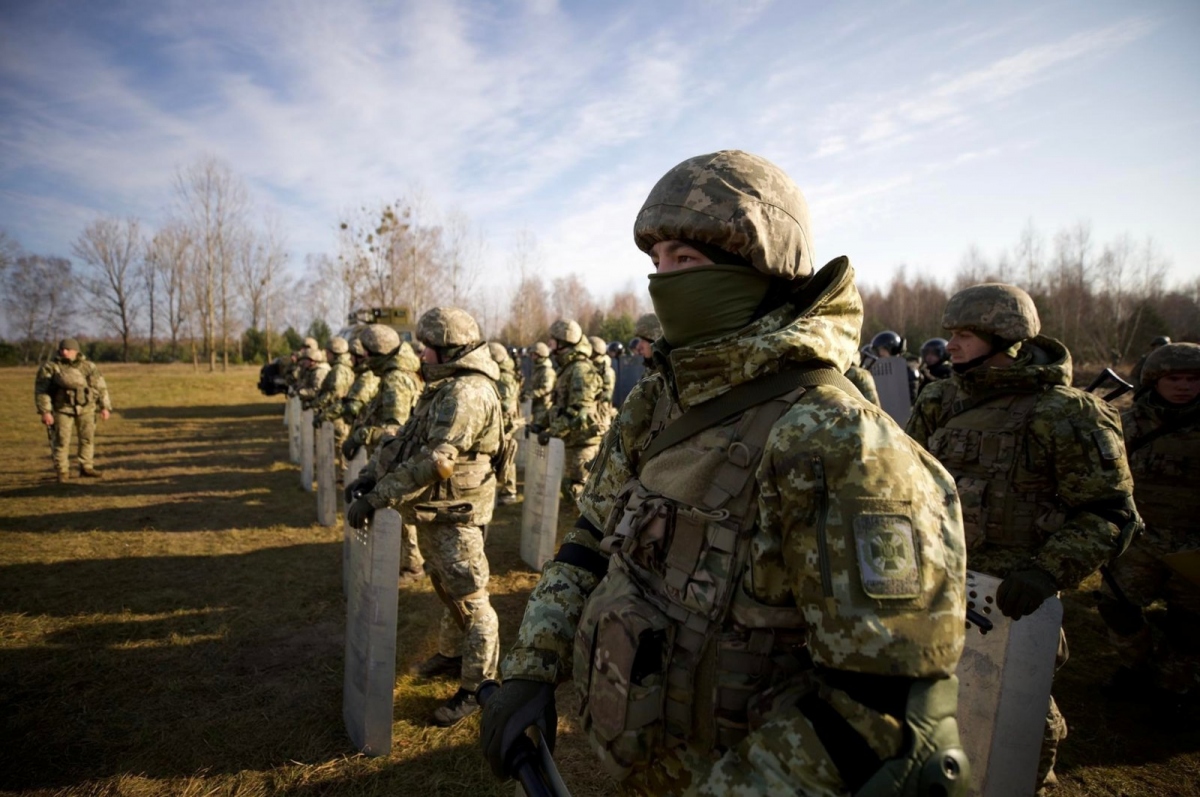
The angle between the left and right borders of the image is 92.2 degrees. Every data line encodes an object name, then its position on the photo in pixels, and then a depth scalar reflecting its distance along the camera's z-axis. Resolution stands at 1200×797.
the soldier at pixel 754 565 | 1.19
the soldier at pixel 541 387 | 11.95
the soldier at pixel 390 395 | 7.01
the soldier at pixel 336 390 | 9.87
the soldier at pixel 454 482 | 4.11
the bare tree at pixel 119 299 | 45.53
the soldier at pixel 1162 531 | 4.49
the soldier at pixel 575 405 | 8.74
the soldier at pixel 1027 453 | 3.01
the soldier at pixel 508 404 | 10.37
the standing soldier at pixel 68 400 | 10.61
